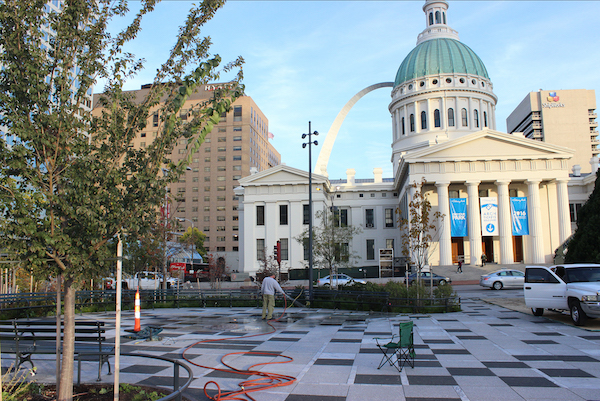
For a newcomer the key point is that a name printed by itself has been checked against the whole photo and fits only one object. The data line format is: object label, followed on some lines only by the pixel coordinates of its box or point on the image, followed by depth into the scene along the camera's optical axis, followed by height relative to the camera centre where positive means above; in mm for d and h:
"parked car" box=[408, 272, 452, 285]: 39653 -2544
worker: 17641 -1514
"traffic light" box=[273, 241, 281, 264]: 29867 +206
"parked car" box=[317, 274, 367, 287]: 38641 -2467
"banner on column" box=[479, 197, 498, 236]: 52281 +3687
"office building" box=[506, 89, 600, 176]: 130000 +36153
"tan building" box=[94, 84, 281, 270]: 107062 +17877
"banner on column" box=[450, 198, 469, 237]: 52406 +3439
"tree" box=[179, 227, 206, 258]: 91600 +2773
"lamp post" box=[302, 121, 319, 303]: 24480 +5791
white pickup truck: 13836 -1373
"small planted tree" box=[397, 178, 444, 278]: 25672 +1285
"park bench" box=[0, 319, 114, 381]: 8227 -1583
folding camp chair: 9172 -1948
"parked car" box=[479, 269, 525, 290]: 34656 -2346
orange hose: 7344 -2242
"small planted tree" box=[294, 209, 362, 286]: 39050 +605
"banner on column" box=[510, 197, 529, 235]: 52531 +3709
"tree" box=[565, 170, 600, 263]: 19766 +450
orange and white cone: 13125 -1729
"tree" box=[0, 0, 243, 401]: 5973 +1599
